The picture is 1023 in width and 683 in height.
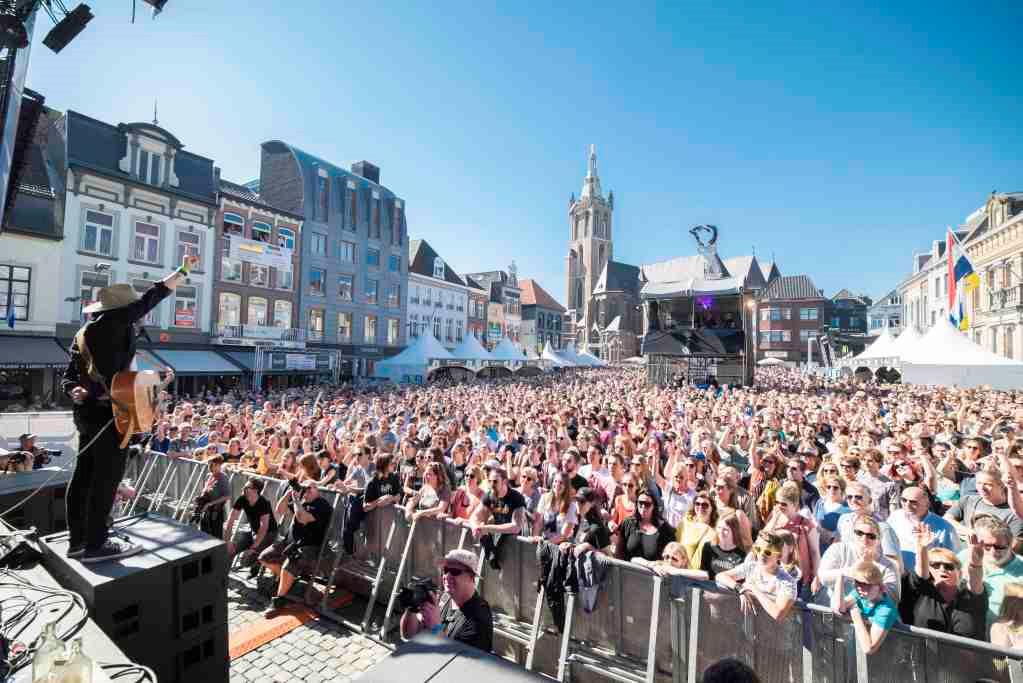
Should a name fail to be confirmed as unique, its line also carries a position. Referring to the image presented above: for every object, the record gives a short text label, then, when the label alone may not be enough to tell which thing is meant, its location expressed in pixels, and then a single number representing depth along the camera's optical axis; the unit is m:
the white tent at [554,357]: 44.38
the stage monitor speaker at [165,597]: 3.00
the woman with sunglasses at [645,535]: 4.48
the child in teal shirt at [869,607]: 3.14
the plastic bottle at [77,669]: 1.78
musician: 3.36
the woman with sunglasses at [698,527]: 4.31
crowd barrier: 3.13
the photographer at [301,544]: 5.94
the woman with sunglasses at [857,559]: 3.35
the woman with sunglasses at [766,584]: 3.46
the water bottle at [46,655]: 1.85
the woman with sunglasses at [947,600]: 3.22
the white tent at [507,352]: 36.81
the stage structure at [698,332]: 26.69
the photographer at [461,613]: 3.33
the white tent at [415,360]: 30.09
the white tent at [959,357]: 20.31
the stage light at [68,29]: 7.55
